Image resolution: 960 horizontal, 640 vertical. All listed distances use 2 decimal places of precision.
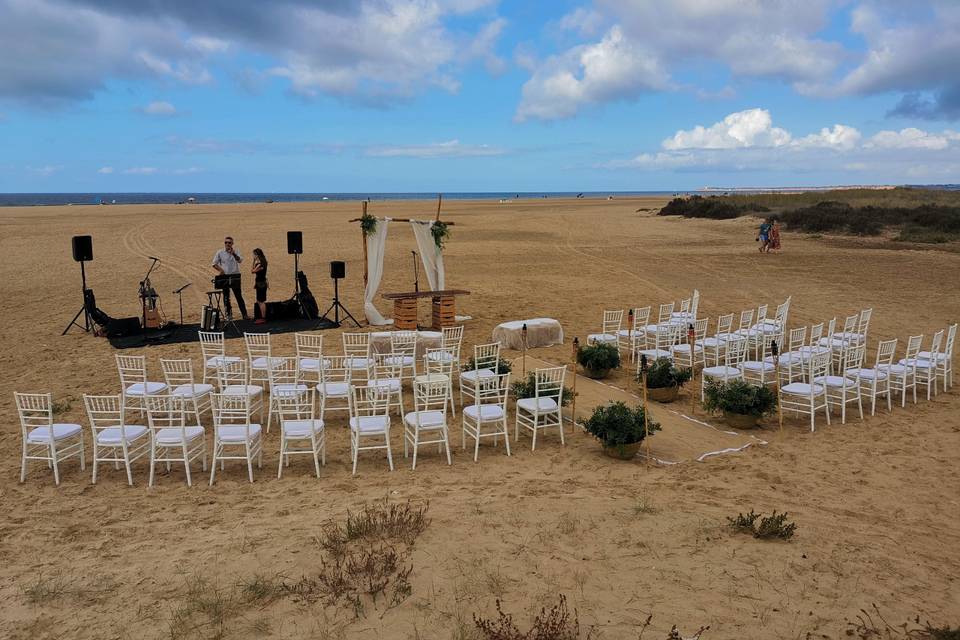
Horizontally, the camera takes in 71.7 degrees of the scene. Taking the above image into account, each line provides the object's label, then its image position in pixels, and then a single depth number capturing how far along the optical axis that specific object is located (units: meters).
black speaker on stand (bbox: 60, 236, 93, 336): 12.47
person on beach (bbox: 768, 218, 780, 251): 26.78
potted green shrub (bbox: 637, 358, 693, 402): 8.98
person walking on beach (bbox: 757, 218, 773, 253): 26.92
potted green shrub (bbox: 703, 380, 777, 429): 7.89
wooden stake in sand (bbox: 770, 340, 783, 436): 7.21
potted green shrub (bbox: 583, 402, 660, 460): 6.87
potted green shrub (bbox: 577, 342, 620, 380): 9.92
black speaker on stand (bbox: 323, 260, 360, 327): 13.80
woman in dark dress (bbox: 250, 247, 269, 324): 13.82
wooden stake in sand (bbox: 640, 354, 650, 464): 6.85
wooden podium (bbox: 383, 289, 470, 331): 13.24
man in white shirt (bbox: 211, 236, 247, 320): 13.71
